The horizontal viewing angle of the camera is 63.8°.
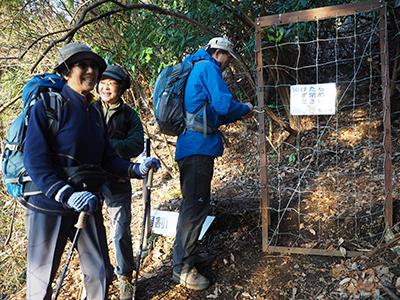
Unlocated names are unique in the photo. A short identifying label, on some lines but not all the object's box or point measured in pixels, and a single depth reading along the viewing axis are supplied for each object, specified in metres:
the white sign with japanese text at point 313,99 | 3.44
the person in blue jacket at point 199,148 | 3.14
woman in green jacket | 3.35
